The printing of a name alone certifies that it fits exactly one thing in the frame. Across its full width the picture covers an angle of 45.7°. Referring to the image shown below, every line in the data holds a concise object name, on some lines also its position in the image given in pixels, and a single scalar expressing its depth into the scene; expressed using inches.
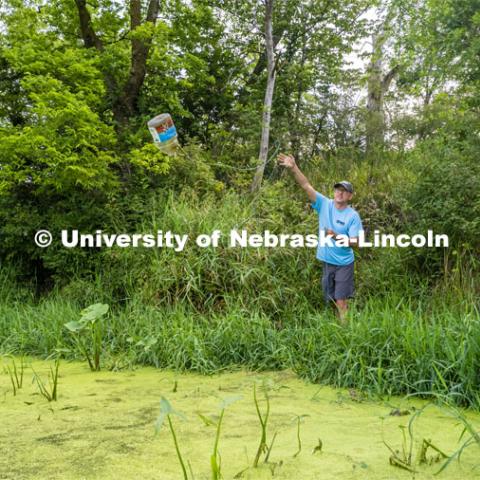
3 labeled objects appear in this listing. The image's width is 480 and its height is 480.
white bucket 243.0
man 176.4
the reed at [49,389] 114.7
